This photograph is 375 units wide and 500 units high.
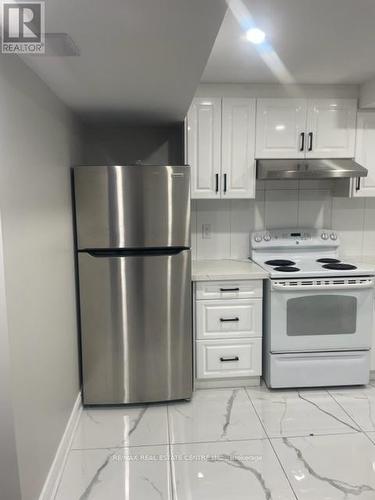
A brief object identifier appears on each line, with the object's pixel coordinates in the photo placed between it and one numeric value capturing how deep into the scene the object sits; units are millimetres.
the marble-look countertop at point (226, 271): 2699
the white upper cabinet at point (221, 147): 2834
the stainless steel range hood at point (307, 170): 2781
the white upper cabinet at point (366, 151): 2924
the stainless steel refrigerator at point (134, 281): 2408
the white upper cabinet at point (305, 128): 2873
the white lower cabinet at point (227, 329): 2742
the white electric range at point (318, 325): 2695
